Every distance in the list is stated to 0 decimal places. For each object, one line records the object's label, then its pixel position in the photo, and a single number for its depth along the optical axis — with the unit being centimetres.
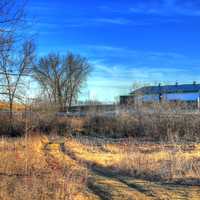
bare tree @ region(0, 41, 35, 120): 1161
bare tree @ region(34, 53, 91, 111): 4978
